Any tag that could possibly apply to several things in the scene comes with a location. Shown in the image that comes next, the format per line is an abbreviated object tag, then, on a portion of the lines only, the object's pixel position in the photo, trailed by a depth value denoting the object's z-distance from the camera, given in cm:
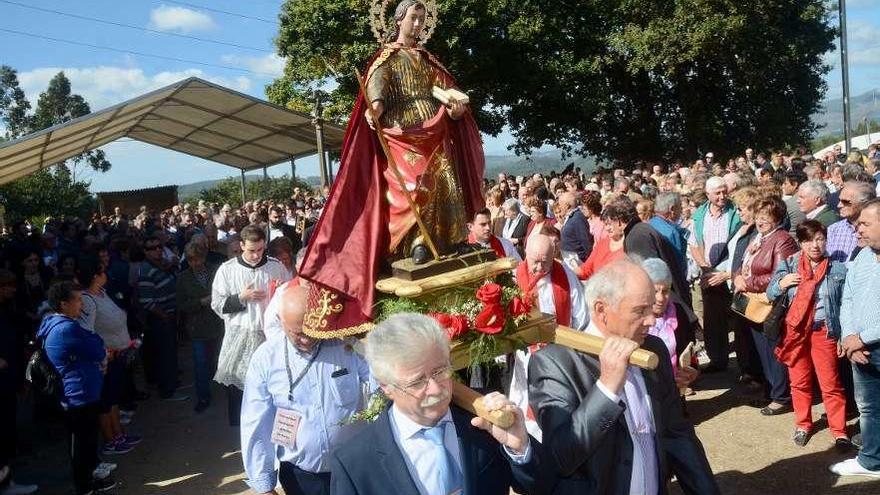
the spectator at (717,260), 761
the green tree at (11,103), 5484
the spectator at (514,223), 948
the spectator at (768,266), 614
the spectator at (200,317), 782
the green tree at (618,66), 2464
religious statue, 404
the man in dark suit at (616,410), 245
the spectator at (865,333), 473
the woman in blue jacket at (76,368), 556
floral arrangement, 327
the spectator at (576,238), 858
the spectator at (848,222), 599
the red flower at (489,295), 327
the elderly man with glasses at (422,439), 227
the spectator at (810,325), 540
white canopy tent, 1240
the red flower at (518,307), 342
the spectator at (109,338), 673
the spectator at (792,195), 798
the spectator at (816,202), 695
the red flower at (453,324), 323
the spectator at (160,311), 853
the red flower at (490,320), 327
